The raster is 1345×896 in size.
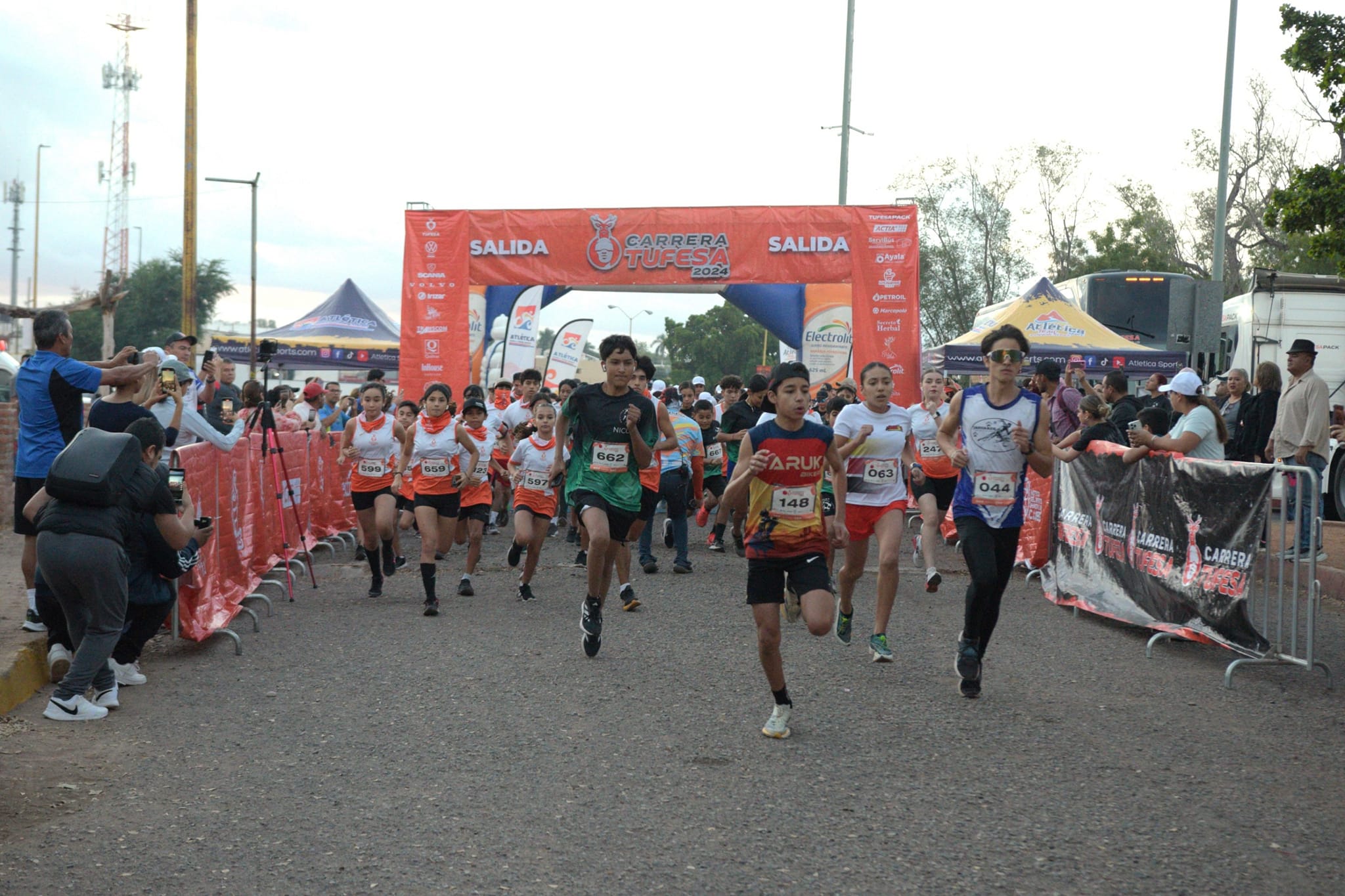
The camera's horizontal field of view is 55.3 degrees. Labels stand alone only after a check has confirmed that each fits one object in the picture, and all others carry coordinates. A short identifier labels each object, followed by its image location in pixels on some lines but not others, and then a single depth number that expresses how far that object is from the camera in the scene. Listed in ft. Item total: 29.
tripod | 34.76
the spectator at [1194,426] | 32.76
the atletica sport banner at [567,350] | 90.74
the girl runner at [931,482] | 36.32
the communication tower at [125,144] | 177.27
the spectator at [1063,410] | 44.93
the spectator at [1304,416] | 40.22
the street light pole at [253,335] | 84.67
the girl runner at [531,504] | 35.58
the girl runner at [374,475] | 36.68
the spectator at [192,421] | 29.89
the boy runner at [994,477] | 23.25
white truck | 63.77
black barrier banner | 26.71
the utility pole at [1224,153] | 81.51
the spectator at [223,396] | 45.34
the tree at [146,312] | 230.68
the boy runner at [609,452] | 27.55
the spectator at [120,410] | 25.02
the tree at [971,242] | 166.20
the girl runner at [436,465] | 35.32
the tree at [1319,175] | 42.19
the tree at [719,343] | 327.26
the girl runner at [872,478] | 27.55
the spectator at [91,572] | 20.38
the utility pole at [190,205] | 68.08
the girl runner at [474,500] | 36.63
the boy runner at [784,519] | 20.10
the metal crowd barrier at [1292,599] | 24.71
